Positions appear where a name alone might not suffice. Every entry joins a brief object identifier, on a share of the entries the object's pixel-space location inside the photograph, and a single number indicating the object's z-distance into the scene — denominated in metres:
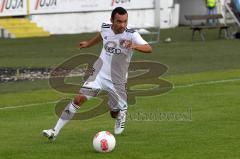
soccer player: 12.66
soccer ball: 11.58
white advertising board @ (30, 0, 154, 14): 42.33
